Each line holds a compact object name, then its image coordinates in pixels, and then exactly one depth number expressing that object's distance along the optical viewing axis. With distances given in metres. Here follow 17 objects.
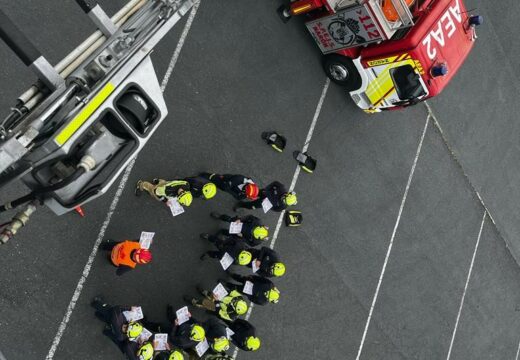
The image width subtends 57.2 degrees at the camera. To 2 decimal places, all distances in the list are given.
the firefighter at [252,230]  8.89
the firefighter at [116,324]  7.38
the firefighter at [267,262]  8.90
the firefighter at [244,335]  8.55
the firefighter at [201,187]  8.39
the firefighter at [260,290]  8.80
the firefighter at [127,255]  7.75
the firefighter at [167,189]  8.14
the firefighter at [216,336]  8.13
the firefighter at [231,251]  8.73
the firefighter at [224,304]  8.47
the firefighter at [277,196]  9.17
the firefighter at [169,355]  7.56
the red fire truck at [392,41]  9.33
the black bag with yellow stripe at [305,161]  10.55
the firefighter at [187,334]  7.87
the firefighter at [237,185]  8.80
